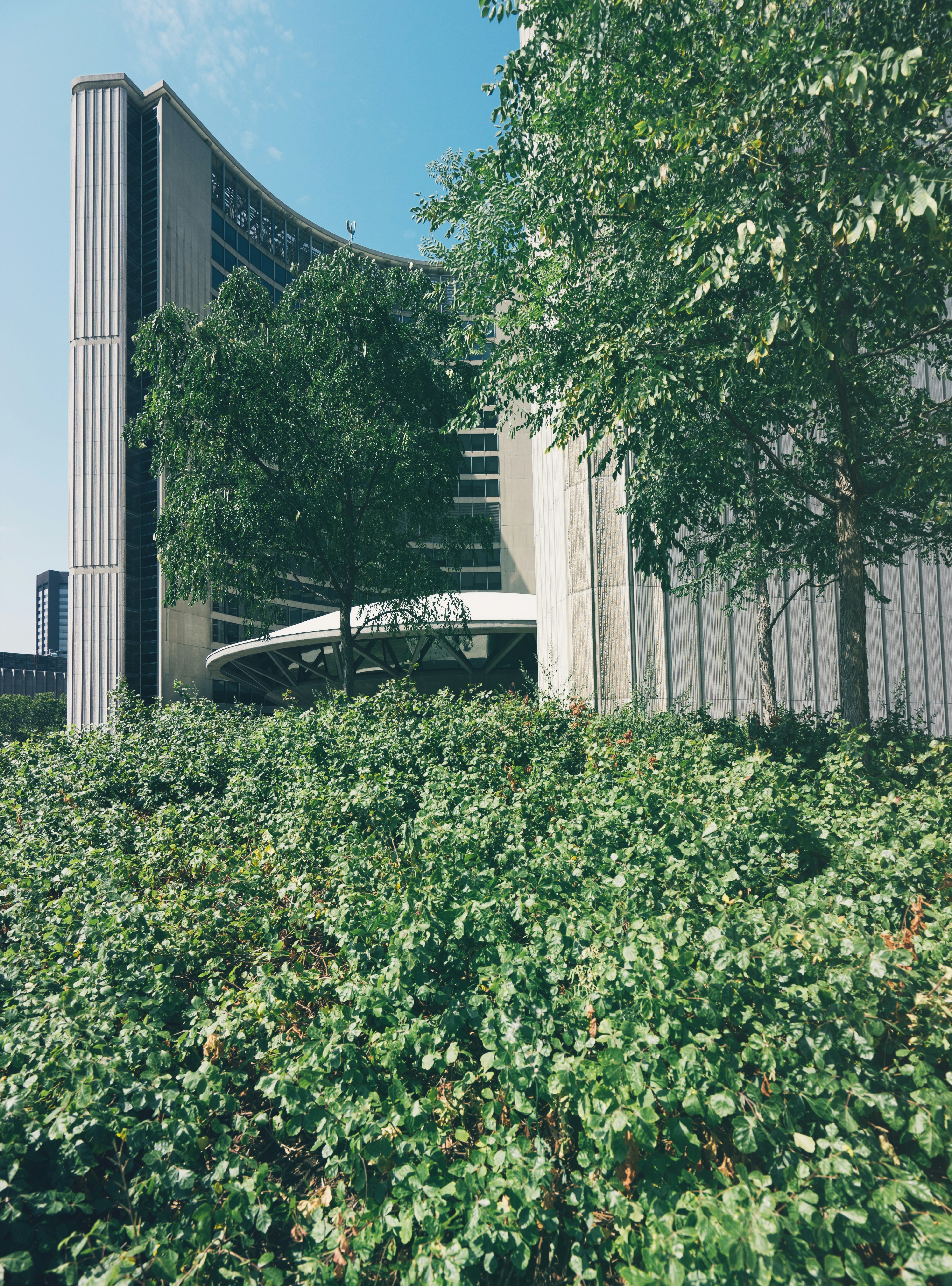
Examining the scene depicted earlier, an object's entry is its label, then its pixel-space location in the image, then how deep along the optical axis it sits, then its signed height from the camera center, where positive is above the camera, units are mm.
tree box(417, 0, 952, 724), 5469 +4078
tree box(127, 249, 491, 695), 12797 +4890
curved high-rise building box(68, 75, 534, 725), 43500 +20588
